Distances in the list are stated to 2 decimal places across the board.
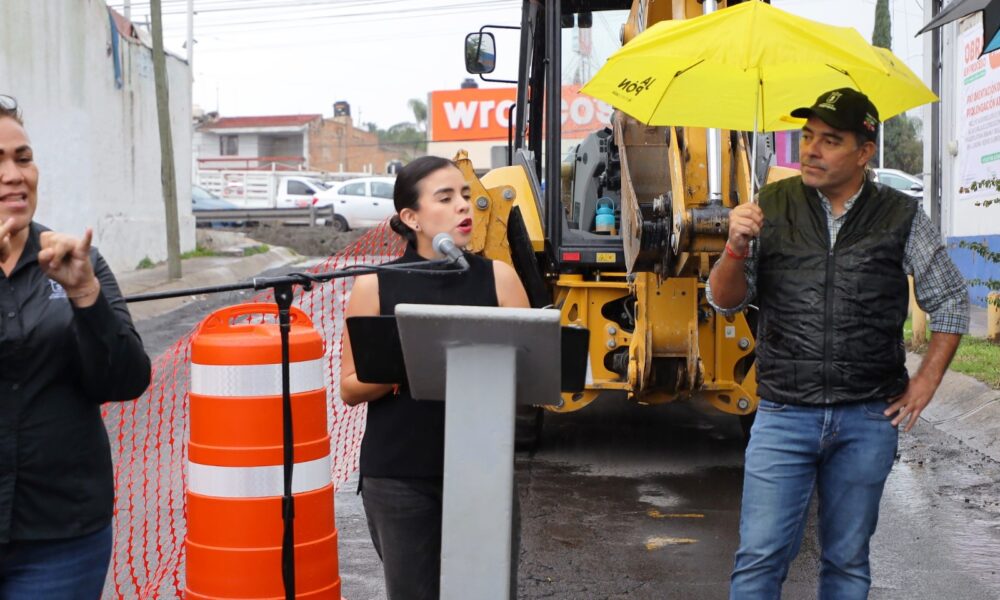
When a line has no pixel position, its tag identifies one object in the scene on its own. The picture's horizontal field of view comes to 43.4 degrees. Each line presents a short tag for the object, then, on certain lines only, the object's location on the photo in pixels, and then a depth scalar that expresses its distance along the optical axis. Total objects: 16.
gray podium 3.15
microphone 3.38
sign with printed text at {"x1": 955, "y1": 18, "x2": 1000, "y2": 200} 14.91
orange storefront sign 59.03
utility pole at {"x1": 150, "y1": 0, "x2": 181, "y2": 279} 22.00
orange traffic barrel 4.16
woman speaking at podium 3.60
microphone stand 3.52
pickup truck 41.56
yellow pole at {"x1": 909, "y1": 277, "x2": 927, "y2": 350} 12.56
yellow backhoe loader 6.87
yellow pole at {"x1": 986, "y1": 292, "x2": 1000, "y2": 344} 12.47
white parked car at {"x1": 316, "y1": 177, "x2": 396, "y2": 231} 36.09
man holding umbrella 4.04
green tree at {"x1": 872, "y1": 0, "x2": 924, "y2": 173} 46.69
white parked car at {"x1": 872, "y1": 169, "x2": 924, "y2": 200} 28.56
